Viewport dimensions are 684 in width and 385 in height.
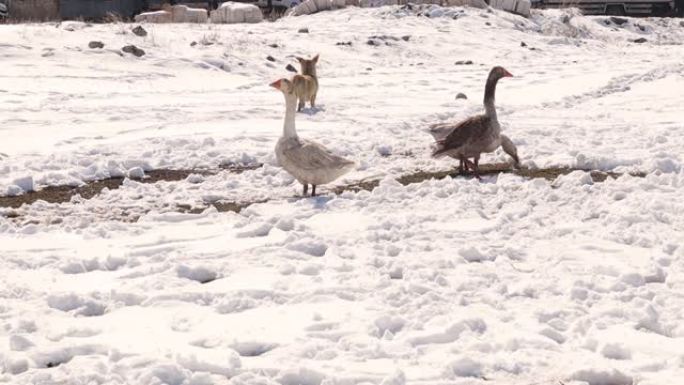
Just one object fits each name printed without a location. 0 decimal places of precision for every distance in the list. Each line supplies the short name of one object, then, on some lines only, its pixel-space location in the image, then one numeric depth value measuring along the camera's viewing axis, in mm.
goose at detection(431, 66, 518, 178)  8680
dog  14038
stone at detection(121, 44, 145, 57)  21297
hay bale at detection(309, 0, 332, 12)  38562
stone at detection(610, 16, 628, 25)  41400
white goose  7918
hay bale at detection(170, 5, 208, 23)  35709
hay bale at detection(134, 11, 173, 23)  34406
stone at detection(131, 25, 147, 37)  24016
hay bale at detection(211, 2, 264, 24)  36000
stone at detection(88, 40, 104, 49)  21594
